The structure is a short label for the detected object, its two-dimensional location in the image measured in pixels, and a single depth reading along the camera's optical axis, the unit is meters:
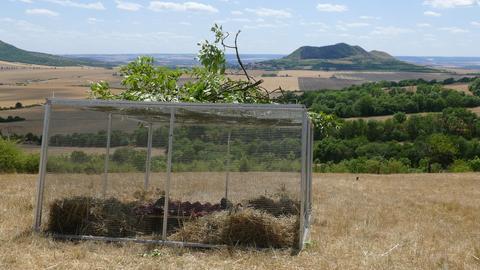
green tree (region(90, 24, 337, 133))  10.24
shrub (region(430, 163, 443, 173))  70.28
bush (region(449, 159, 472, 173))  61.97
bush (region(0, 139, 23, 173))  31.12
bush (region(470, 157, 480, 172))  64.64
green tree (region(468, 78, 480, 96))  93.06
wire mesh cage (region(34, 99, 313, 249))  7.77
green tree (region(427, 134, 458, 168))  76.83
